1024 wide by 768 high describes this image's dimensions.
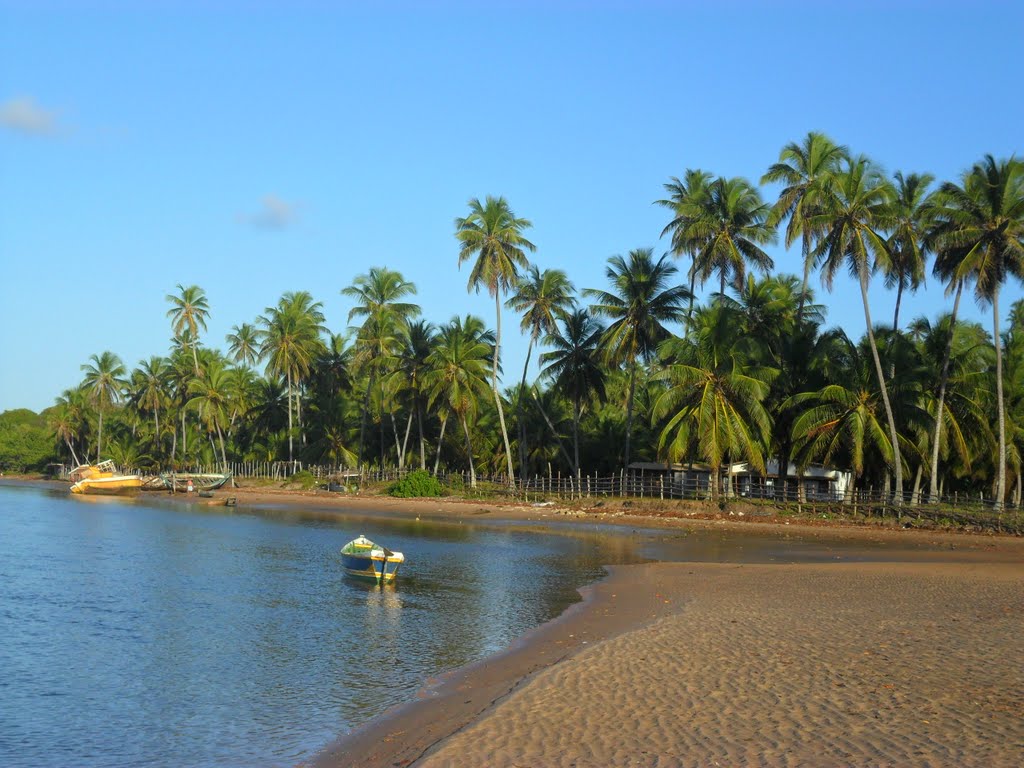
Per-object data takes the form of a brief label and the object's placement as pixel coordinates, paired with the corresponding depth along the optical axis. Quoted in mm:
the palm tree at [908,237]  41062
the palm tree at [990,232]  36188
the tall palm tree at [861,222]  38656
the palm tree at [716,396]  41469
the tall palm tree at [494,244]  54094
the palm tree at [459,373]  55375
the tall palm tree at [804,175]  44406
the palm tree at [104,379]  93688
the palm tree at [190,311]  80375
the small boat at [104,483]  72562
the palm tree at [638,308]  48938
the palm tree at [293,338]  68062
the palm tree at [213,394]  76188
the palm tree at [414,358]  60875
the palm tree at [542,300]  55531
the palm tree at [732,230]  46750
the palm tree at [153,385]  88625
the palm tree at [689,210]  46906
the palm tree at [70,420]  105812
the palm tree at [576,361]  53844
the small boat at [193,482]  72750
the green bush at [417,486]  58531
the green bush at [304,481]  68438
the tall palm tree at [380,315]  62875
